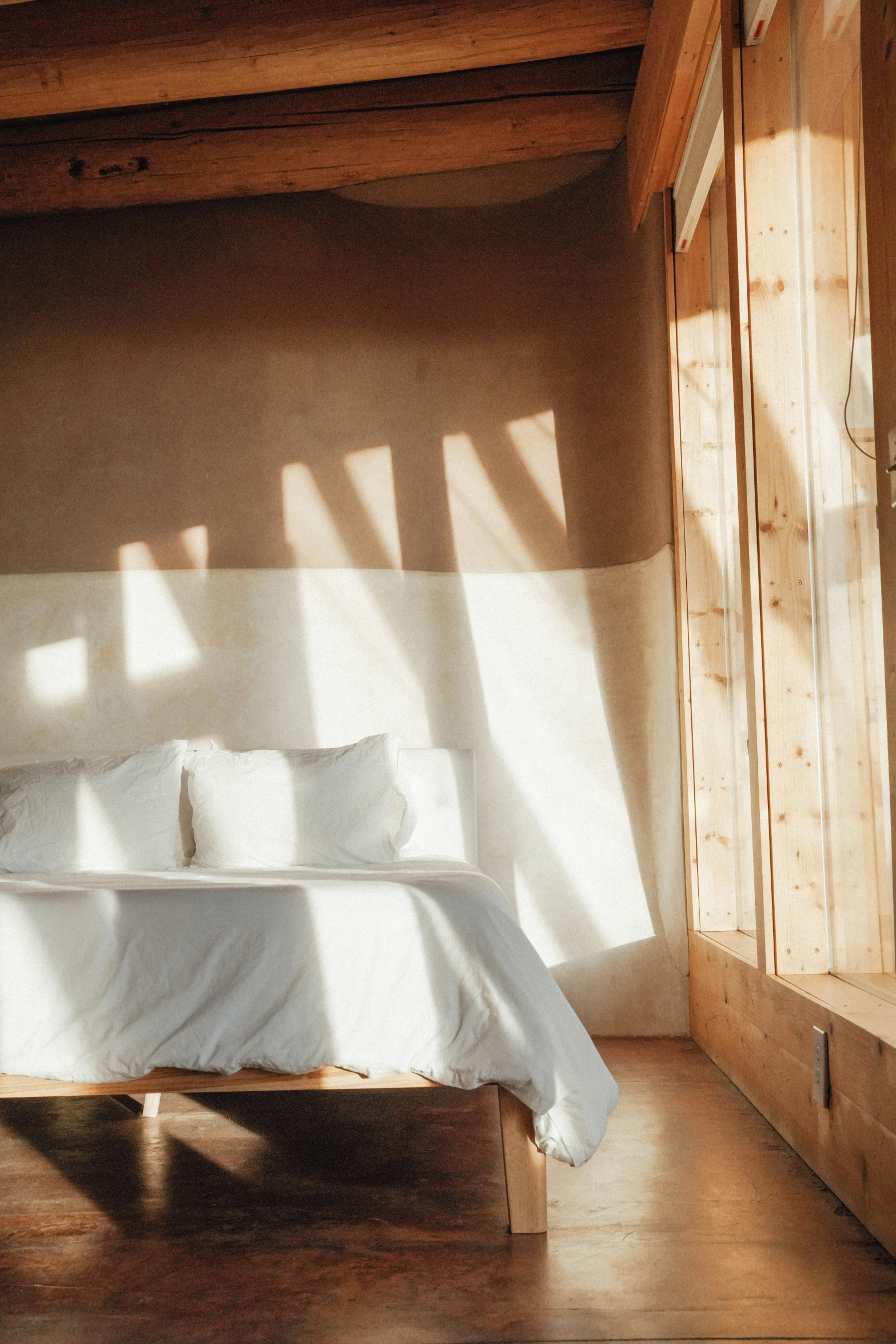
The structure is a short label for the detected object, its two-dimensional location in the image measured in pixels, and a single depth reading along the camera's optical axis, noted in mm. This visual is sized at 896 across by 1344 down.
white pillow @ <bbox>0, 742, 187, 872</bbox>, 3080
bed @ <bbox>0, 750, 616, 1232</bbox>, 1915
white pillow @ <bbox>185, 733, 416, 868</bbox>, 3137
